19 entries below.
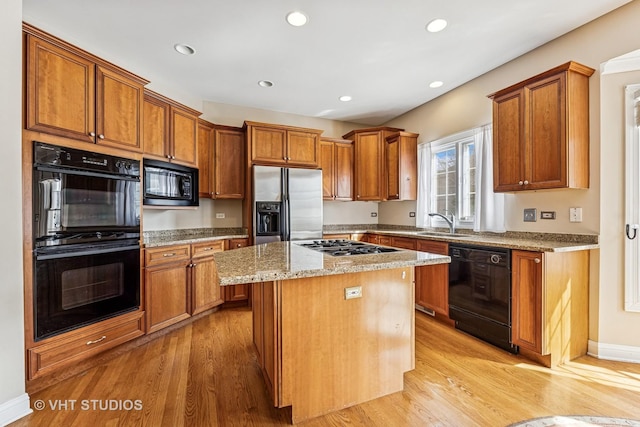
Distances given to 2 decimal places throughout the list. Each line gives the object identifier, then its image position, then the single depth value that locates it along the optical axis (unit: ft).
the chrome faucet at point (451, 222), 11.78
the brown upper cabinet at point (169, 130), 9.40
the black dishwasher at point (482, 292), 7.93
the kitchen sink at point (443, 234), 11.32
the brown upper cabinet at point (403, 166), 13.82
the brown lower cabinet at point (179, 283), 8.86
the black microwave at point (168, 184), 9.55
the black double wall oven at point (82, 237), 6.19
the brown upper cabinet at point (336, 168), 14.58
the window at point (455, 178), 11.55
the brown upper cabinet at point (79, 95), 6.10
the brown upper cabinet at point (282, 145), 12.53
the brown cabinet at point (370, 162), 14.51
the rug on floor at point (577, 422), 5.07
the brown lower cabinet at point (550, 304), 7.11
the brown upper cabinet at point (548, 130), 7.50
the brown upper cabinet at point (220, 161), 12.00
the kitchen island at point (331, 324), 5.00
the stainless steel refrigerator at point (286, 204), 12.17
